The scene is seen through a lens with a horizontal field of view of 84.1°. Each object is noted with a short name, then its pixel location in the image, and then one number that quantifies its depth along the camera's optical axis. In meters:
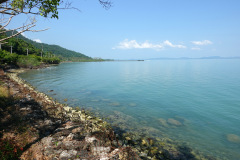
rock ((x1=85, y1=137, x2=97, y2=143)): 8.48
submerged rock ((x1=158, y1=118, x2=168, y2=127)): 15.22
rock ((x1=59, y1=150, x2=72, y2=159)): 6.94
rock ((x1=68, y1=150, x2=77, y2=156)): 7.17
